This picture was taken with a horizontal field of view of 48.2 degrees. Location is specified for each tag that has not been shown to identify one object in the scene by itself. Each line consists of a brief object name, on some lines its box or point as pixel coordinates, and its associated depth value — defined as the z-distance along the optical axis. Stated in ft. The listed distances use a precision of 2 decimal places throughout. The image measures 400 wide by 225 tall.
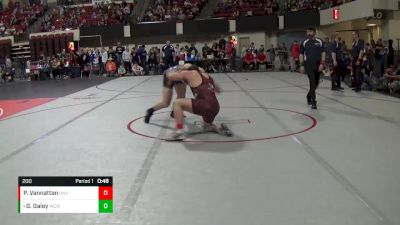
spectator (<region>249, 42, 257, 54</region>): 71.98
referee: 28.96
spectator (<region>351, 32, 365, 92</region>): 36.52
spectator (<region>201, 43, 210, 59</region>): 72.98
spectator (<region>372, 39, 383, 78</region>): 41.37
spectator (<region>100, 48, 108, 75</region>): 72.01
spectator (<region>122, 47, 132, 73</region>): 70.38
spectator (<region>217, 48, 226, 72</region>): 72.49
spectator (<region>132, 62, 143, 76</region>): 69.92
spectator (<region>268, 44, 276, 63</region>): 75.60
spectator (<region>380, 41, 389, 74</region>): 41.50
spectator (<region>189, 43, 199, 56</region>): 66.28
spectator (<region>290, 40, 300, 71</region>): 65.57
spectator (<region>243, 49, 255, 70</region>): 72.13
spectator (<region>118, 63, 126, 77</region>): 69.74
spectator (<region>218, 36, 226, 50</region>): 74.90
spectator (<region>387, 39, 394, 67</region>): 46.62
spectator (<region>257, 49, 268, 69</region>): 72.13
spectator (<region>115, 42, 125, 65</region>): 73.13
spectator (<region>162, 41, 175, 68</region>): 66.33
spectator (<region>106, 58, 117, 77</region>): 70.18
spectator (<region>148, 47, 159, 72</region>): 71.00
